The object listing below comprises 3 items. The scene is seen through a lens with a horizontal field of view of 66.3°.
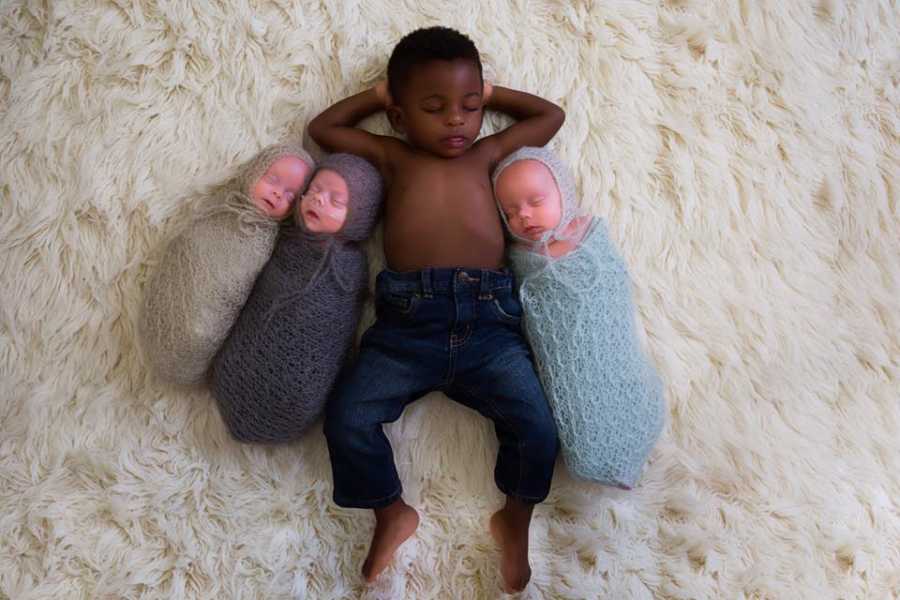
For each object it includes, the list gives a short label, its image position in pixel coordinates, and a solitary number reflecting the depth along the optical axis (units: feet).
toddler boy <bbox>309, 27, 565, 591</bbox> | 3.51
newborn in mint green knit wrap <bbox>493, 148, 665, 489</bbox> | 3.54
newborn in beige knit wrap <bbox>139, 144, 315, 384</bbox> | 3.58
